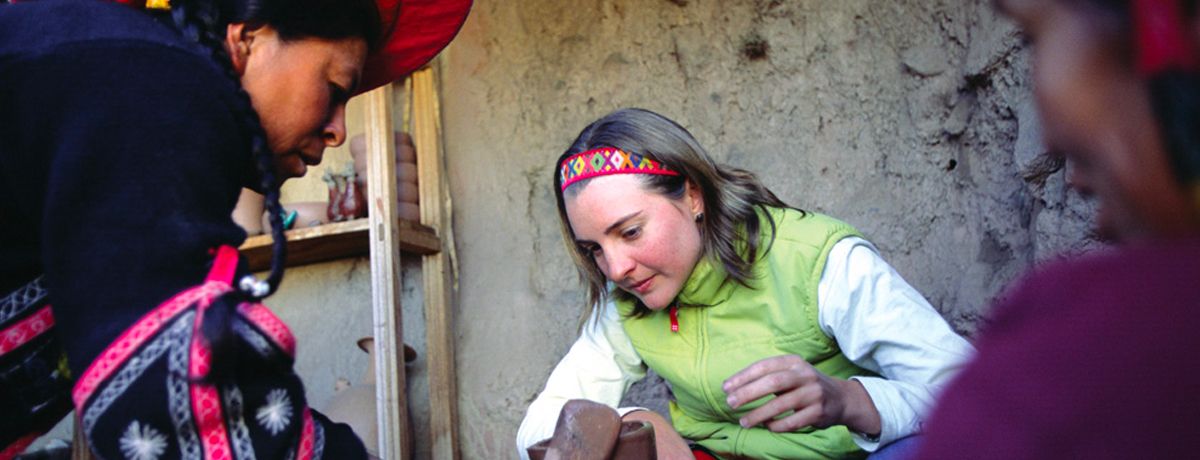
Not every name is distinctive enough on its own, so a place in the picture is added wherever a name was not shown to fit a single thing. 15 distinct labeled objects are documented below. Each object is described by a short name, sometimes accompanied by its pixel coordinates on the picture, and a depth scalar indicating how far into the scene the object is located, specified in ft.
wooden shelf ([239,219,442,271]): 10.56
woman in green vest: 6.38
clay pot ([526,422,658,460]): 4.96
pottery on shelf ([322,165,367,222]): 10.93
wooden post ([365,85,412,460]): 9.78
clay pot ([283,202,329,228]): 11.05
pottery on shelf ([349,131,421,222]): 10.93
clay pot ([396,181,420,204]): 10.91
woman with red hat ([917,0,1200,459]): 1.83
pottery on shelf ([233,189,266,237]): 11.34
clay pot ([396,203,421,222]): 10.84
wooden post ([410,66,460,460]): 10.90
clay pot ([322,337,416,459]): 10.10
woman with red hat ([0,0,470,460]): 3.43
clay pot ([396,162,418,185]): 10.96
